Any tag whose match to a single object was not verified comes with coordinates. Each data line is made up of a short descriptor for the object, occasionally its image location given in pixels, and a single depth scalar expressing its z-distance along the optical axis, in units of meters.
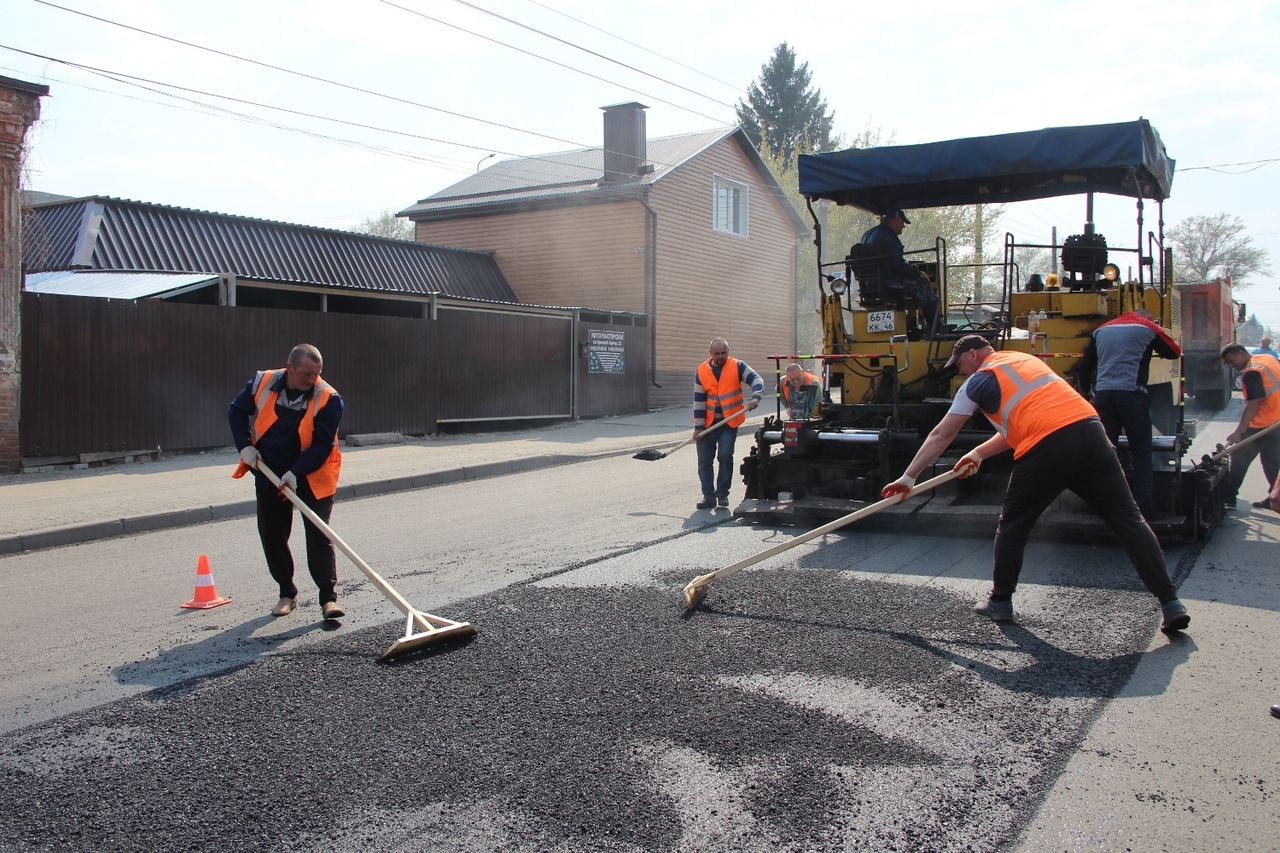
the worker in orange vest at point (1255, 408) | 8.49
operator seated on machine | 8.48
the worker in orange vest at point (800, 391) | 10.37
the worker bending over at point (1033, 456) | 4.97
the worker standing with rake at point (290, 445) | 5.52
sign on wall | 20.41
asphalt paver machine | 7.64
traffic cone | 5.83
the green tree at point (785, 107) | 56.12
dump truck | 21.97
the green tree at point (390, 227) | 66.16
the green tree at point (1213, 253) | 64.81
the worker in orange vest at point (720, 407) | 9.44
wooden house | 24.12
